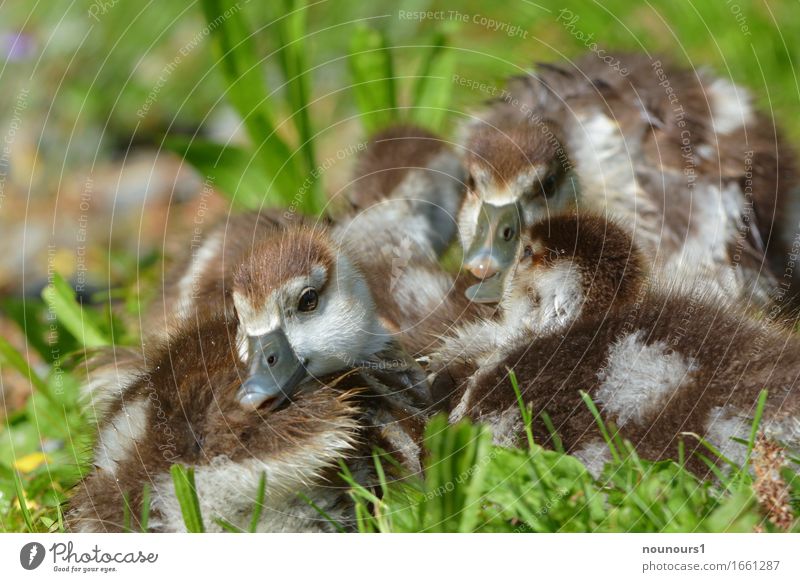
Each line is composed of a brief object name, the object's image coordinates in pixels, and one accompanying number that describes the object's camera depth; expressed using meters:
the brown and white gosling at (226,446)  3.99
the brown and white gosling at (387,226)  5.63
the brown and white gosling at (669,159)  5.93
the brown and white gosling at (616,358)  4.04
